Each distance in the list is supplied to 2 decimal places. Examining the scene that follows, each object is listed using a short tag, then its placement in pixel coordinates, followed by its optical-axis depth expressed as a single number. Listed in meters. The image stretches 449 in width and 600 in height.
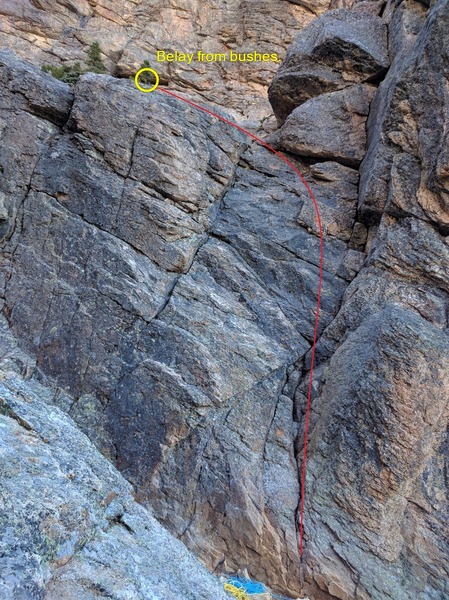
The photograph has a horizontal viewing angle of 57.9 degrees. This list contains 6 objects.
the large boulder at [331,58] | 12.96
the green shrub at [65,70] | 20.71
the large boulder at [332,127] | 12.09
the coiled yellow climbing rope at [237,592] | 6.97
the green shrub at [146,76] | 29.48
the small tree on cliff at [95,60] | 28.27
